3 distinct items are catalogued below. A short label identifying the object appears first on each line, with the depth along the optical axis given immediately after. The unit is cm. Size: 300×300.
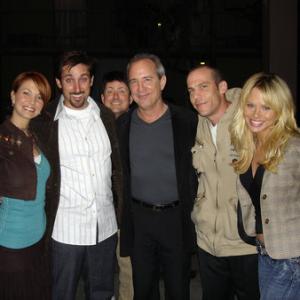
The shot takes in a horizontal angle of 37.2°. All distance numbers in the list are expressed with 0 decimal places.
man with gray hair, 342
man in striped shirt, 336
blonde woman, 258
